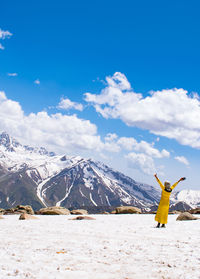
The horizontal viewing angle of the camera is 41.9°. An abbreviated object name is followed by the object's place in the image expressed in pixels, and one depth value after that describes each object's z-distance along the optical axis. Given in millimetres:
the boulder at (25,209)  38775
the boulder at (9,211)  38056
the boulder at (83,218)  25658
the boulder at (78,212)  35931
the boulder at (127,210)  37375
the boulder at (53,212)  33719
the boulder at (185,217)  25358
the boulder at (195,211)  36703
